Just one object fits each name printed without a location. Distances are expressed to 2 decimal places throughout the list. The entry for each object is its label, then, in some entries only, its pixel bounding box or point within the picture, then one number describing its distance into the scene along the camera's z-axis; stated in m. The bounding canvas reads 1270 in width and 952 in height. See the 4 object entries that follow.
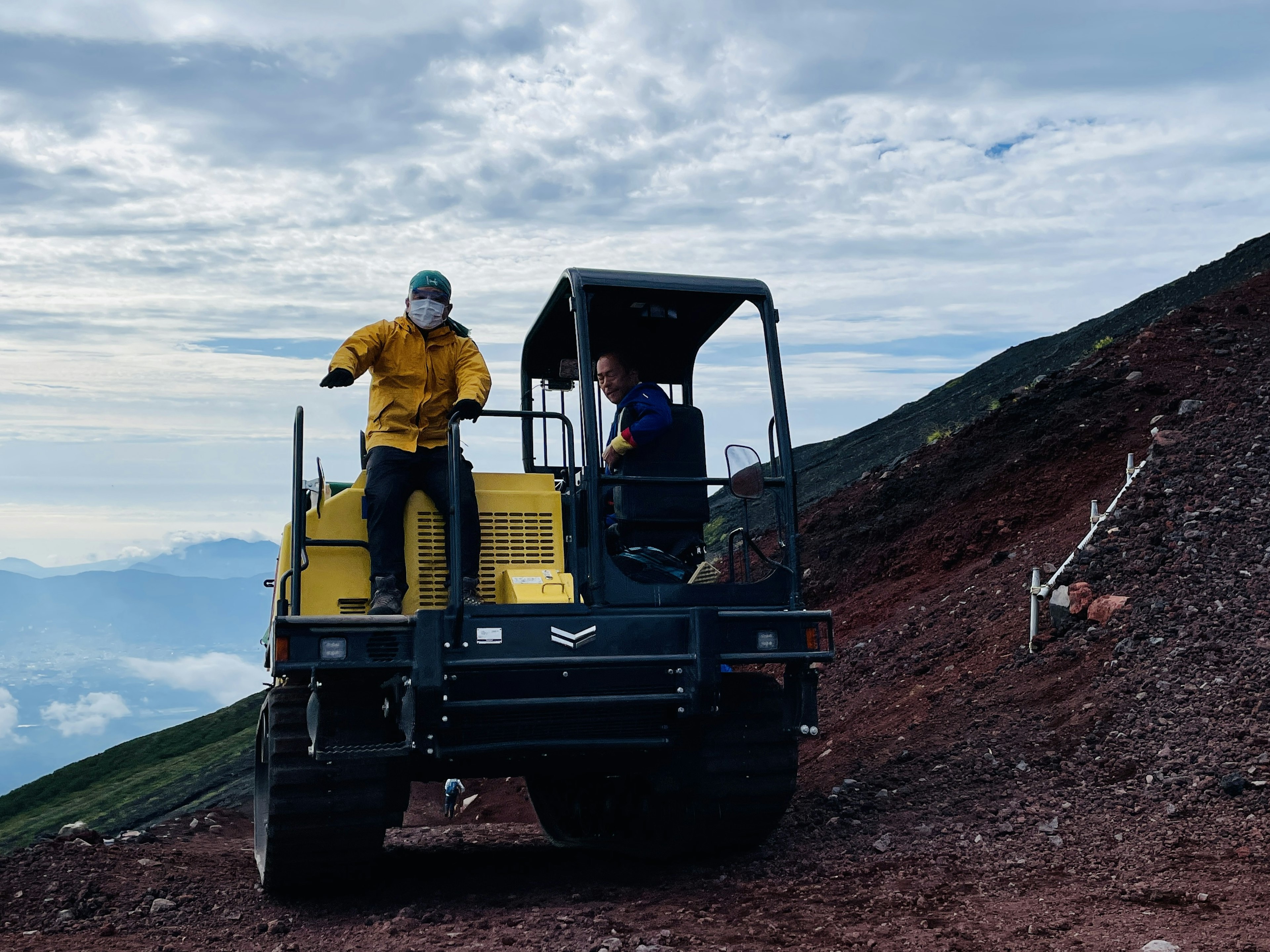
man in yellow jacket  7.11
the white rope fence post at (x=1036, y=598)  10.20
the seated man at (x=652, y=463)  7.27
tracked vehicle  6.53
